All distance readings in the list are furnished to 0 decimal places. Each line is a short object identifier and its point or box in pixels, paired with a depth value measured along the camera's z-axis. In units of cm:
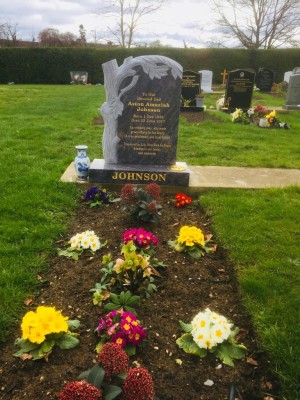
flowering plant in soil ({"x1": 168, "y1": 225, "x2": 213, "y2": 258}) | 336
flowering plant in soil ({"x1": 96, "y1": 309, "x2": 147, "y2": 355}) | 217
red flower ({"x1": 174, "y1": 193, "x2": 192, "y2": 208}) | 450
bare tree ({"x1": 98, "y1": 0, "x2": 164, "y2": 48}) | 4244
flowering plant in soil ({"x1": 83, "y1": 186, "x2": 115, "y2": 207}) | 448
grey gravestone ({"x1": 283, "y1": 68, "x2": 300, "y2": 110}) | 1291
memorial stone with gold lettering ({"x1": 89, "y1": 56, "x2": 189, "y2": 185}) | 462
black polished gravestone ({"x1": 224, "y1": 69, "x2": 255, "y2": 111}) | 1234
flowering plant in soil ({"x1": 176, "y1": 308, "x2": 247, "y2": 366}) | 222
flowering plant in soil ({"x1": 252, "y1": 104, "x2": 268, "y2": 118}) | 1053
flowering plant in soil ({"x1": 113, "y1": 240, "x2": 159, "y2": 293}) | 264
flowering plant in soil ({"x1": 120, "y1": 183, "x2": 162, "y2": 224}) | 382
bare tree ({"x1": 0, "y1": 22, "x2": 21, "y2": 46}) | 4899
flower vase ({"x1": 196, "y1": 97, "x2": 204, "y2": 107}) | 1274
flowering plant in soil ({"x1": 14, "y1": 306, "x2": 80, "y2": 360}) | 215
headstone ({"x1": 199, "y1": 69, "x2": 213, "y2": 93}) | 2025
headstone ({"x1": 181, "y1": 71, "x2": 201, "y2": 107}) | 1278
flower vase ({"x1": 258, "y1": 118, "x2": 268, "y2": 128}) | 998
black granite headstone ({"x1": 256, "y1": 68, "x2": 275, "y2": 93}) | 2052
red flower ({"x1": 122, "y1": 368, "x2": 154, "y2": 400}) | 167
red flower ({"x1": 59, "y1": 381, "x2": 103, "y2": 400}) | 159
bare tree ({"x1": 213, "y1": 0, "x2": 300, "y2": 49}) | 3600
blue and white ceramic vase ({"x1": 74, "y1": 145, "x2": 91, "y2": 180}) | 481
